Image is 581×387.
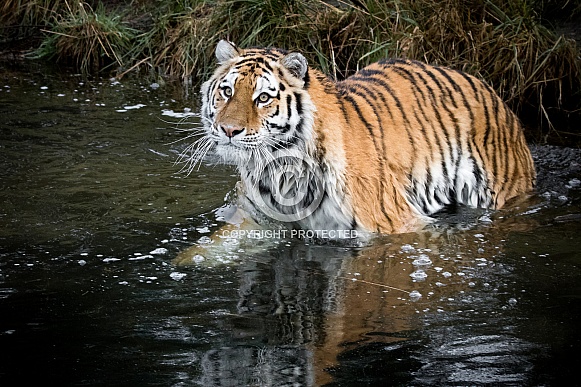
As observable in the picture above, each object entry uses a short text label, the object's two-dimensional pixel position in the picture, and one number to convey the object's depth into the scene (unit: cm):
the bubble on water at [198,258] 745
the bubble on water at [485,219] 895
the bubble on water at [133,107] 1320
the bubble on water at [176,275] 703
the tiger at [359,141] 782
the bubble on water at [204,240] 794
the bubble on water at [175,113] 1293
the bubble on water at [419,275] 723
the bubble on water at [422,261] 760
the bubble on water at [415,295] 675
